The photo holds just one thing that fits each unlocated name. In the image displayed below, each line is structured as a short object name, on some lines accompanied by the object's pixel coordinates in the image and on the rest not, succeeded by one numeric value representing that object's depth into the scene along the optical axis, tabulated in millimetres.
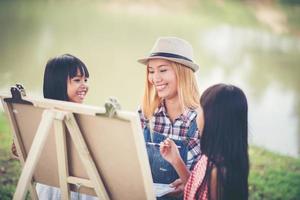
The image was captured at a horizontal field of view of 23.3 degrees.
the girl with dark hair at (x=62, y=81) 3270
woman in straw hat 3230
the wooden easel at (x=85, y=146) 2822
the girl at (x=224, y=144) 2870
